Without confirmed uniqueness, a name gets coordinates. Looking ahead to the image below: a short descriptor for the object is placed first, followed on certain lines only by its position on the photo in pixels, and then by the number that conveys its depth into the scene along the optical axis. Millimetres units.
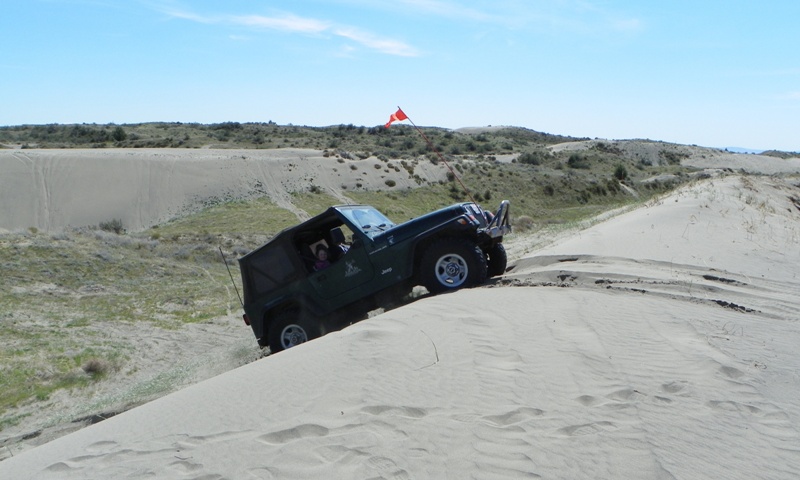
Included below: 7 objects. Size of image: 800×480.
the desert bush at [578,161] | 62031
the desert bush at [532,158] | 61750
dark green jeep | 9891
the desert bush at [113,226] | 33594
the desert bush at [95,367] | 12142
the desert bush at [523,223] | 27544
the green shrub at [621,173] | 53719
